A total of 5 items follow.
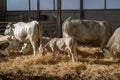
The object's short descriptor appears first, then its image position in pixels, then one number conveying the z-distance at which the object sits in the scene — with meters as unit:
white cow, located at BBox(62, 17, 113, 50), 12.12
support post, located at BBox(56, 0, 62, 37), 12.94
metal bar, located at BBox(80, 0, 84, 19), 15.60
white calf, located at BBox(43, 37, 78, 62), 9.46
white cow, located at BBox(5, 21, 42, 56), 10.80
